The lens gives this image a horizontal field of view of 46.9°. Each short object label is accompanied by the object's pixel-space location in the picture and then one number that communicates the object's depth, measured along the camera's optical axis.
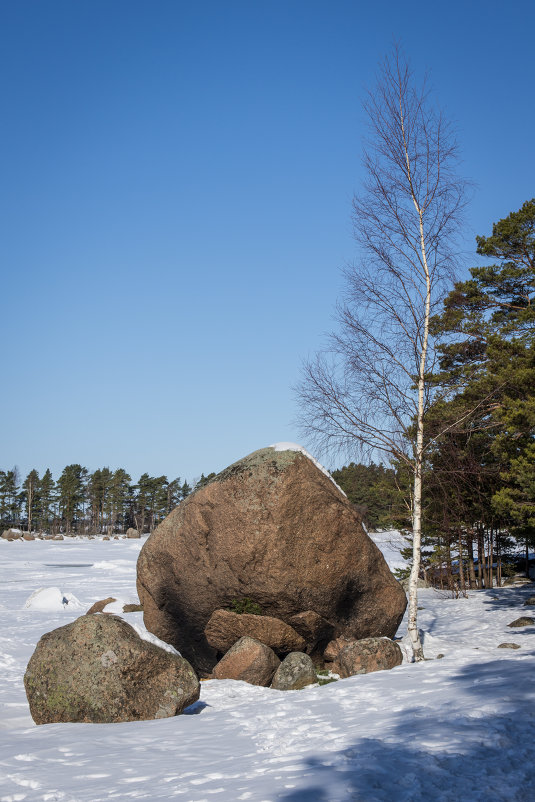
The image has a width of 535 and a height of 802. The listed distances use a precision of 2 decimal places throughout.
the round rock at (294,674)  9.57
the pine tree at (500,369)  13.55
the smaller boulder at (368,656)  9.62
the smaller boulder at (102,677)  7.61
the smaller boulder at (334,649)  10.84
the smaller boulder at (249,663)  9.84
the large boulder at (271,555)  10.28
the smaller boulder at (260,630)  10.59
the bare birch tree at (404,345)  11.05
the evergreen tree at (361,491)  22.59
